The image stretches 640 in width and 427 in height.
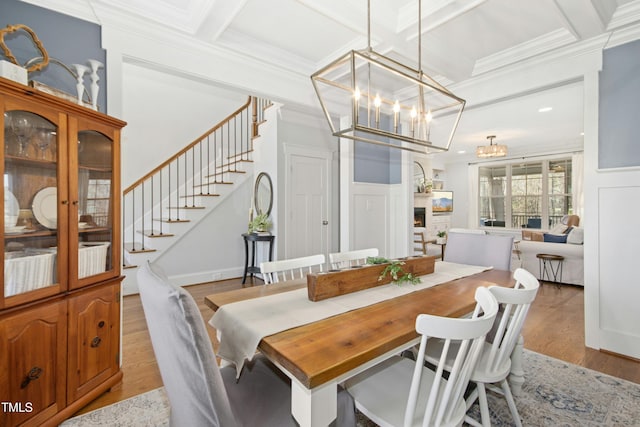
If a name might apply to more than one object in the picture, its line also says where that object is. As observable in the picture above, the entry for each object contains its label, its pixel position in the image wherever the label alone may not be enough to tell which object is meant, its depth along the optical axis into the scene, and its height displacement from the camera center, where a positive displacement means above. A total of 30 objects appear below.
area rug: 1.72 -1.17
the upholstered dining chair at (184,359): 0.82 -0.41
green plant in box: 1.87 -0.38
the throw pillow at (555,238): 4.85 -0.41
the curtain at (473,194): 9.06 +0.54
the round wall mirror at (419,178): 8.57 +1.00
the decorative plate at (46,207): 1.59 +0.03
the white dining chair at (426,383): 0.98 -0.71
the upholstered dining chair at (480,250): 2.53 -0.32
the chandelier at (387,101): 1.98 +1.36
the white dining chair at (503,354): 1.24 -0.67
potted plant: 4.57 -0.17
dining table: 0.96 -0.47
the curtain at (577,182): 7.20 +0.73
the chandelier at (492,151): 6.23 +1.27
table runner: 1.20 -0.45
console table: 4.46 -0.51
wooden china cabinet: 1.44 -0.24
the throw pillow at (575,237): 4.63 -0.37
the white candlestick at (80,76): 1.85 +0.83
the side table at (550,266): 4.57 -0.83
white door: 4.60 +0.14
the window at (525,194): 7.77 +0.52
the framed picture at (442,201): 9.22 +0.35
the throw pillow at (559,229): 6.22 -0.33
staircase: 4.52 +0.45
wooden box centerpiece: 1.55 -0.37
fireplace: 8.58 -0.12
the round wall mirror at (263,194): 4.72 +0.29
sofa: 4.48 -0.60
